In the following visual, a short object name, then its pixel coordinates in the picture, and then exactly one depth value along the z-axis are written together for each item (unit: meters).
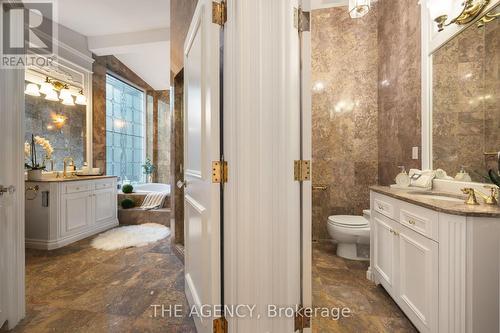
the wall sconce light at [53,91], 3.06
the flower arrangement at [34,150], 2.90
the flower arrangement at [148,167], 5.72
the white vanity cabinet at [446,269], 1.10
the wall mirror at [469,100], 1.48
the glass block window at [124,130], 4.72
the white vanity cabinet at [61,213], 2.81
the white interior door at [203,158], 1.15
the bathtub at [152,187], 5.11
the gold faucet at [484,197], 1.23
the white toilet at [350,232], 2.44
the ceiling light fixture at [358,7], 2.12
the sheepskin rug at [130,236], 2.95
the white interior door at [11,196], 1.45
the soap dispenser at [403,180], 2.01
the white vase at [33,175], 2.84
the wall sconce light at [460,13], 1.53
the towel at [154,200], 4.07
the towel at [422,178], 1.86
